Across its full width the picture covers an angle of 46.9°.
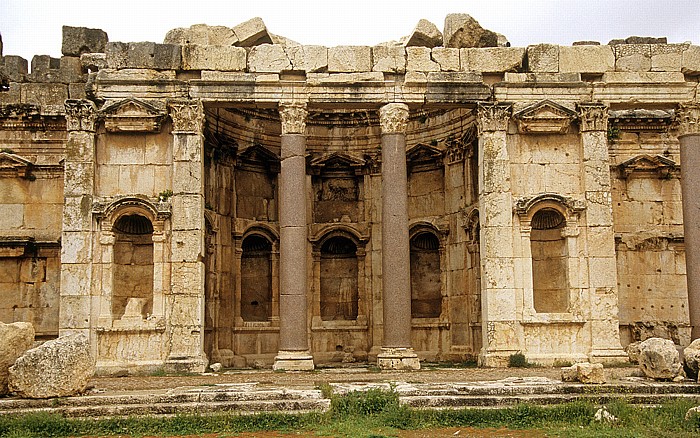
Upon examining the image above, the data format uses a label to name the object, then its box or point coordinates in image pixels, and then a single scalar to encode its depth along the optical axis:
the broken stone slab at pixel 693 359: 14.34
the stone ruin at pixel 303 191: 19.73
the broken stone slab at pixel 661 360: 14.27
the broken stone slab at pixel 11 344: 13.05
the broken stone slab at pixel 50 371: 12.81
